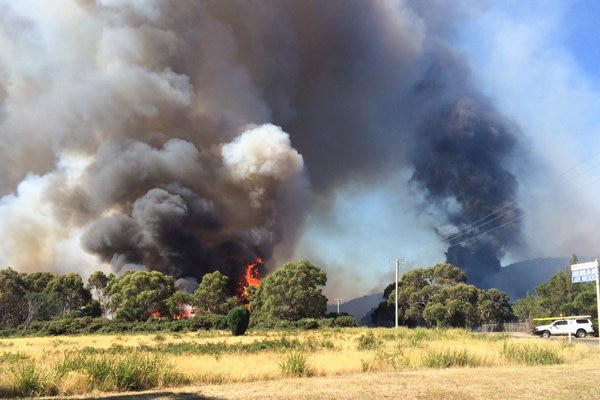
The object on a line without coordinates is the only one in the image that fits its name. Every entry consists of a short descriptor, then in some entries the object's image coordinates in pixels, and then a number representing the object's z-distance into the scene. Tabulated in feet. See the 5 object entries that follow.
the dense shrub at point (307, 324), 210.98
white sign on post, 111.86
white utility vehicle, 158.20
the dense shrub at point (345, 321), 230.21
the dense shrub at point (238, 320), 155.33
